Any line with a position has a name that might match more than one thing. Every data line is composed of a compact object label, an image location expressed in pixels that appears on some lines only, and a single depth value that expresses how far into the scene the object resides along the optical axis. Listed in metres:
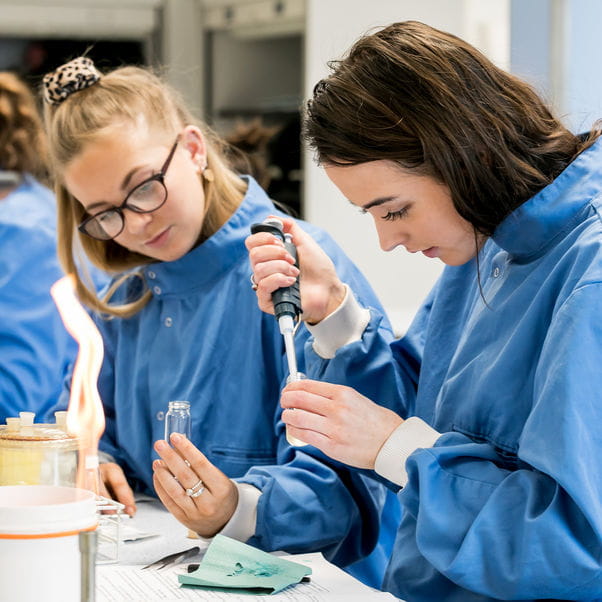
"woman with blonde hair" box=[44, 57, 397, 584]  1.98
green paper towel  1.57
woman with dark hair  1.46
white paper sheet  1.55
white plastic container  1.29
